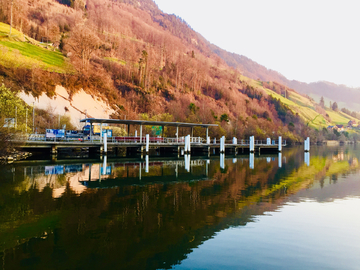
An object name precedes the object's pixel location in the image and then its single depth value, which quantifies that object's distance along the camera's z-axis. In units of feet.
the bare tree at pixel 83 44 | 313.53
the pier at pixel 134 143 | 133.69
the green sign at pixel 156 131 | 204.28
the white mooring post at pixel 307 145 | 216.29
